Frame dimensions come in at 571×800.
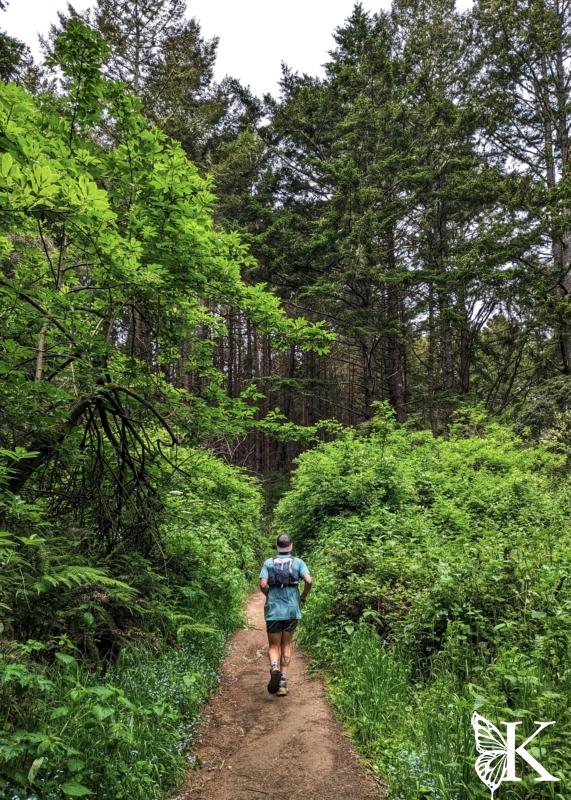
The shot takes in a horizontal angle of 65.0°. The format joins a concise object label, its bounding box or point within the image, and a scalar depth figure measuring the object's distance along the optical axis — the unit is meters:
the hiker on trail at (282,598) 6.14
